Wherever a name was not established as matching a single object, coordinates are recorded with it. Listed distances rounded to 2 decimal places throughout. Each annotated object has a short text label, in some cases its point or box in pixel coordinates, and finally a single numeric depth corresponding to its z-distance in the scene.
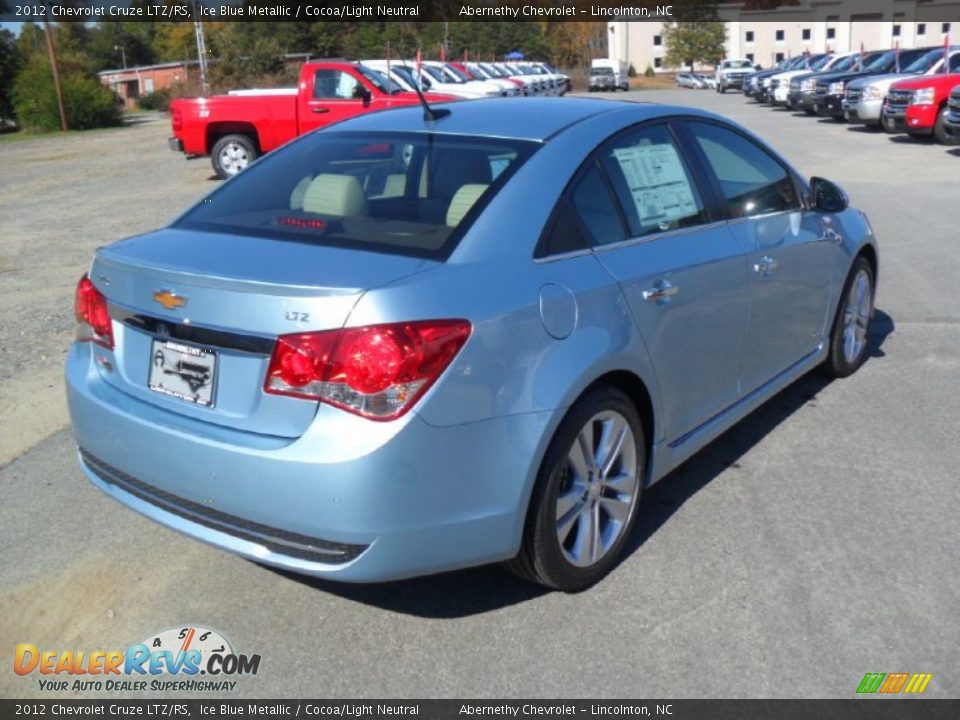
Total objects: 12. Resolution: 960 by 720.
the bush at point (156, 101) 57.71
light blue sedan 3.03
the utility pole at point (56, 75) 37.78
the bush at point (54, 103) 40.28
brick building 81.31
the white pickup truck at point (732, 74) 54.88
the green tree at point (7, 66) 45.97
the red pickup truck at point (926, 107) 19.84
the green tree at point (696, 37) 94.31
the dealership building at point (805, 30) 87.19
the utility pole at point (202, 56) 42.77
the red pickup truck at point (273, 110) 17.14
